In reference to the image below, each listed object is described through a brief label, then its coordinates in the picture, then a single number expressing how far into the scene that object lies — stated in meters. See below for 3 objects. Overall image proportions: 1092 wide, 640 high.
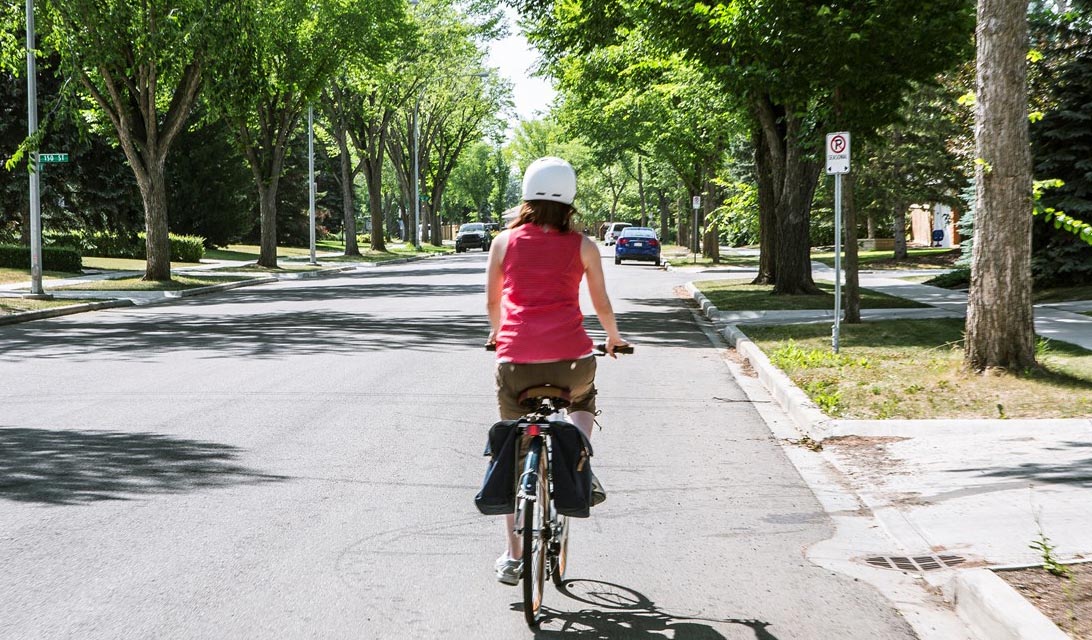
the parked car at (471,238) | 70.19
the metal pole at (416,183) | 65.81
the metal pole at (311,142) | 43.72
